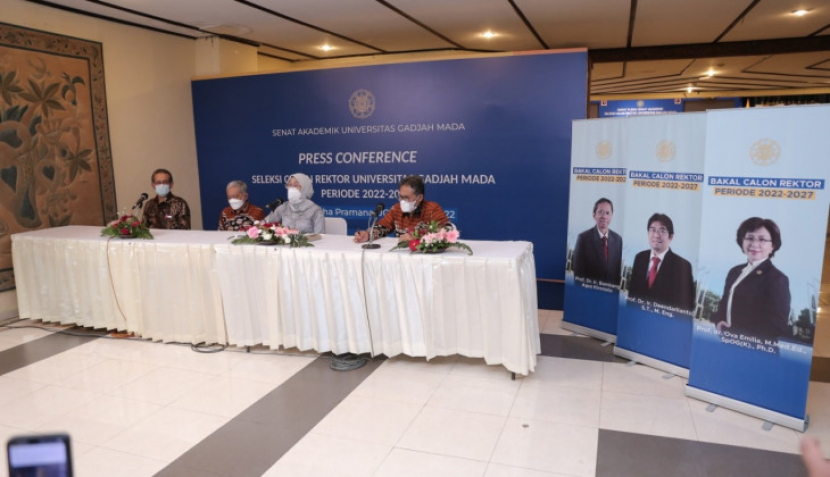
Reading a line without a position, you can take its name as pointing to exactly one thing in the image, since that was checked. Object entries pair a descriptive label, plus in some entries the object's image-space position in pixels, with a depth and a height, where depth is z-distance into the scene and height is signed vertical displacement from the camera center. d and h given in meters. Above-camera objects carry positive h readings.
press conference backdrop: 5.40 +0.35
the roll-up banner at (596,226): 4.29 -0.50
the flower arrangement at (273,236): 4.02 -0.49
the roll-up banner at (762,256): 2.84 -0.51
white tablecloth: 3.62 -0.91
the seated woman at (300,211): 4.71 -0.37
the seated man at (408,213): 4.32 -0.38
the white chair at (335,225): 5.09 -0.52
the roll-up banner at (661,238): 3.52 -0.49
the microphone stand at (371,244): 3.94 -0.56
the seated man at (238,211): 4.99 -0.39
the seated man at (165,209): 5.36 -0.38
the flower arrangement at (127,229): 4.52 -0.47
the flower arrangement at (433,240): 3.66 -0.48
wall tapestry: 5.00 +0.36
